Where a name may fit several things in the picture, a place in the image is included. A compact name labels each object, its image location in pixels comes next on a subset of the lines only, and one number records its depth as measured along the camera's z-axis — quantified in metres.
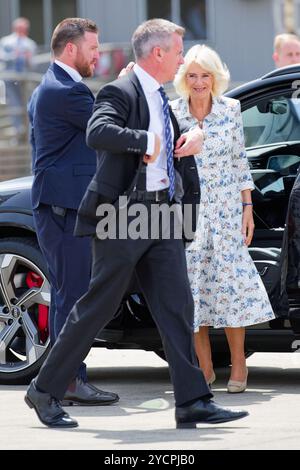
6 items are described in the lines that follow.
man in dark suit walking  12.61
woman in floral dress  15.07
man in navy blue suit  14.30
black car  15.12
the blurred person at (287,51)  21.09
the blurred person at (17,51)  41.78
